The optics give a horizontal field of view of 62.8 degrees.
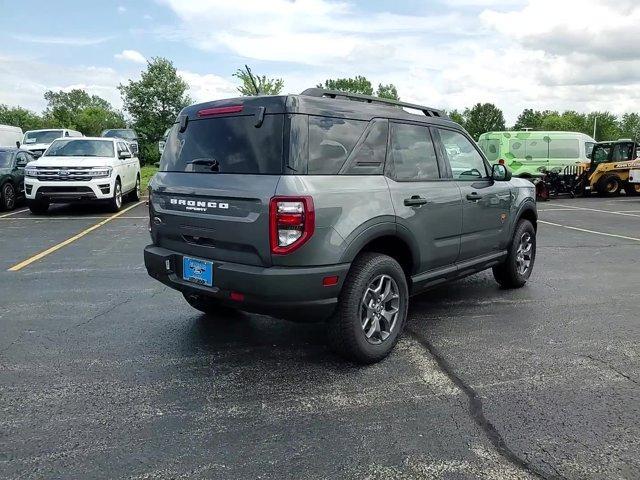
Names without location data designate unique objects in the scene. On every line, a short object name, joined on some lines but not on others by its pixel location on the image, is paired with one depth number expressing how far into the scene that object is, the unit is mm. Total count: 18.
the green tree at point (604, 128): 85750
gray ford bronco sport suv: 3416
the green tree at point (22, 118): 80812
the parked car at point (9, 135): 20719
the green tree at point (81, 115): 68312
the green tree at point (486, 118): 103062
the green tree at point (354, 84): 97625
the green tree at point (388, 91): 97425
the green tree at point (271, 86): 38112
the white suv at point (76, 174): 12070
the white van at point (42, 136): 22172
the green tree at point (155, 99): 43344
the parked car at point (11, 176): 13492
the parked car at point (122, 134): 28828
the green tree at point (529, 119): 111375
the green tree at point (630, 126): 95812
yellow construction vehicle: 20703
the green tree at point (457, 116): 105062
